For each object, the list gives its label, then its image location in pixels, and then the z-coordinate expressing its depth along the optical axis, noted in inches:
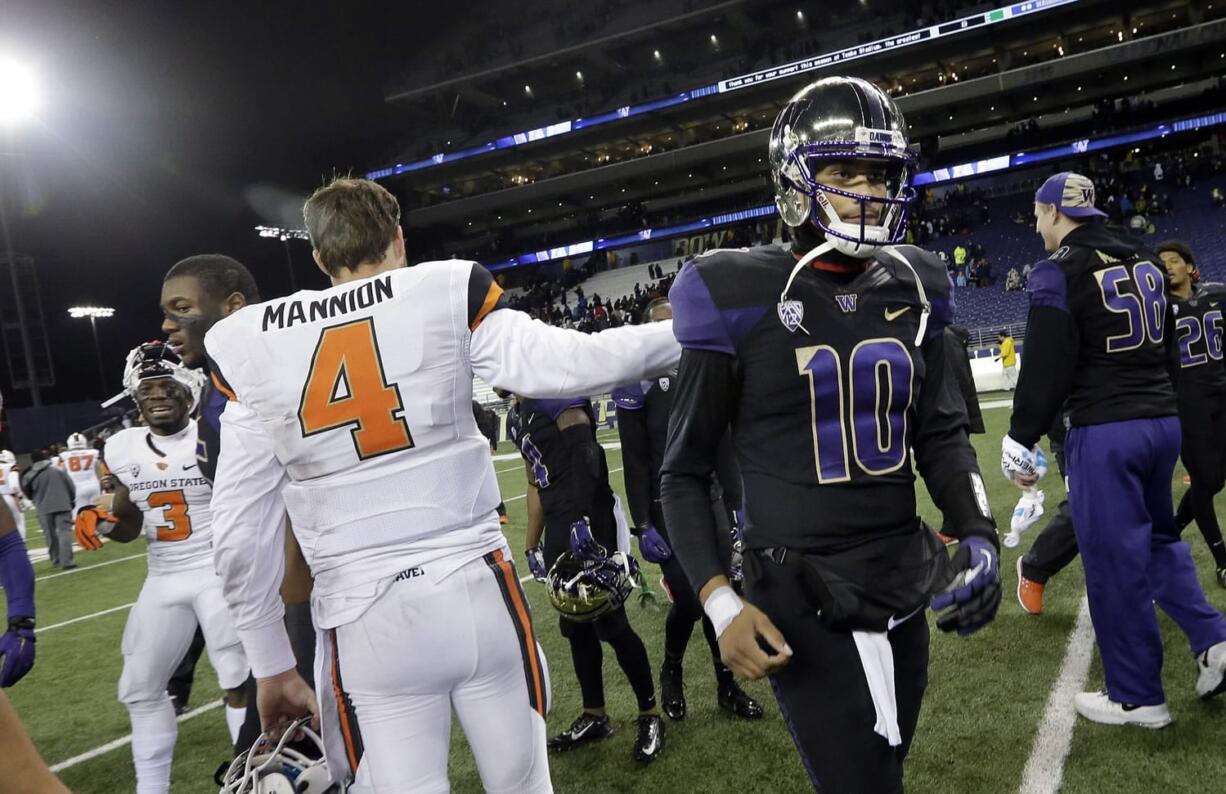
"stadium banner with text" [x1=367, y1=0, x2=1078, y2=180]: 1267.2
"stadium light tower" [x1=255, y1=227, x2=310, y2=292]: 1403.8
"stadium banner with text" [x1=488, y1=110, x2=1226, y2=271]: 1192.8
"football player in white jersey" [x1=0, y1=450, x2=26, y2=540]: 431.8
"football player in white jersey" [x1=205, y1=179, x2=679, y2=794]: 76.0
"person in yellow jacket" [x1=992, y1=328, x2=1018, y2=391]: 728.3
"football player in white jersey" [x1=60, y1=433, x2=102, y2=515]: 582.6
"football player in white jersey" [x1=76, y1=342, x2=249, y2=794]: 143.1
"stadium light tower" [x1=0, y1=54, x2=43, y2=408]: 776.3
